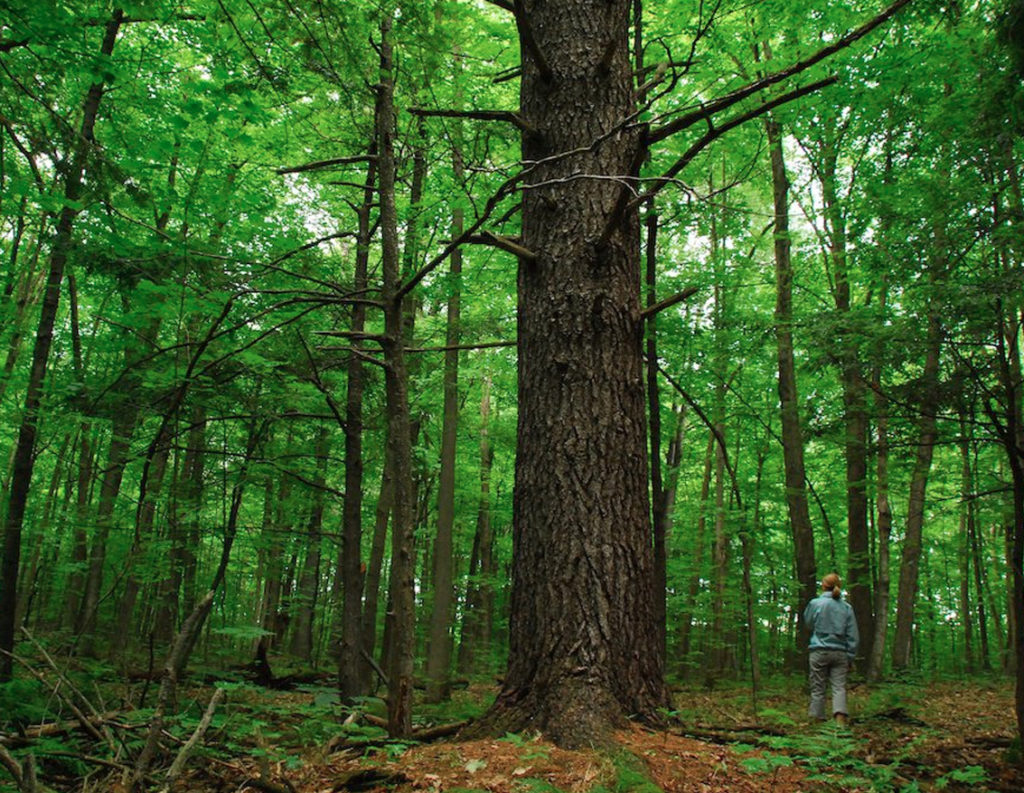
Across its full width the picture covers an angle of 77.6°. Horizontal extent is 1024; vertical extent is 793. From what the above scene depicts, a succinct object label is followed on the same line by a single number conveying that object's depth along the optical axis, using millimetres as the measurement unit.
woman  7387
